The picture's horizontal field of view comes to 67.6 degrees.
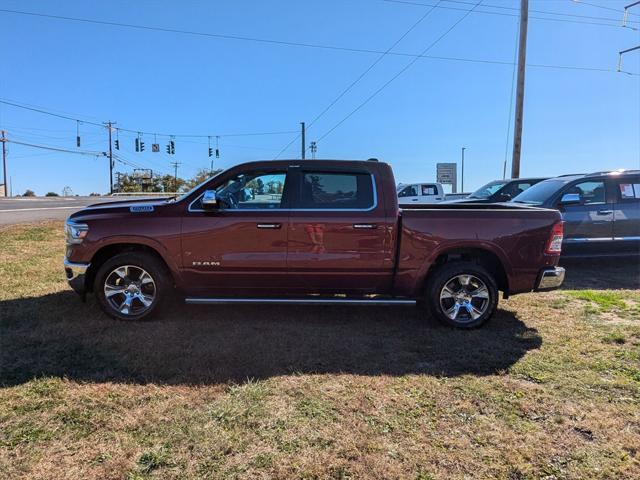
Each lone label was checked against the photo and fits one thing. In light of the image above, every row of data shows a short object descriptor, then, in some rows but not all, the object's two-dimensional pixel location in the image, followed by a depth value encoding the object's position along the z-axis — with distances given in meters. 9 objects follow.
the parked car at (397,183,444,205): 19.48
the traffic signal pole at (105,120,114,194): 65.06
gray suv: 8.30
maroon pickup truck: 5.14
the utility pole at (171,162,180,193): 96.00
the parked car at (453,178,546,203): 11.67
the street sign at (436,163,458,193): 36.91
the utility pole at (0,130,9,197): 61.66
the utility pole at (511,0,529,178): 16.00
